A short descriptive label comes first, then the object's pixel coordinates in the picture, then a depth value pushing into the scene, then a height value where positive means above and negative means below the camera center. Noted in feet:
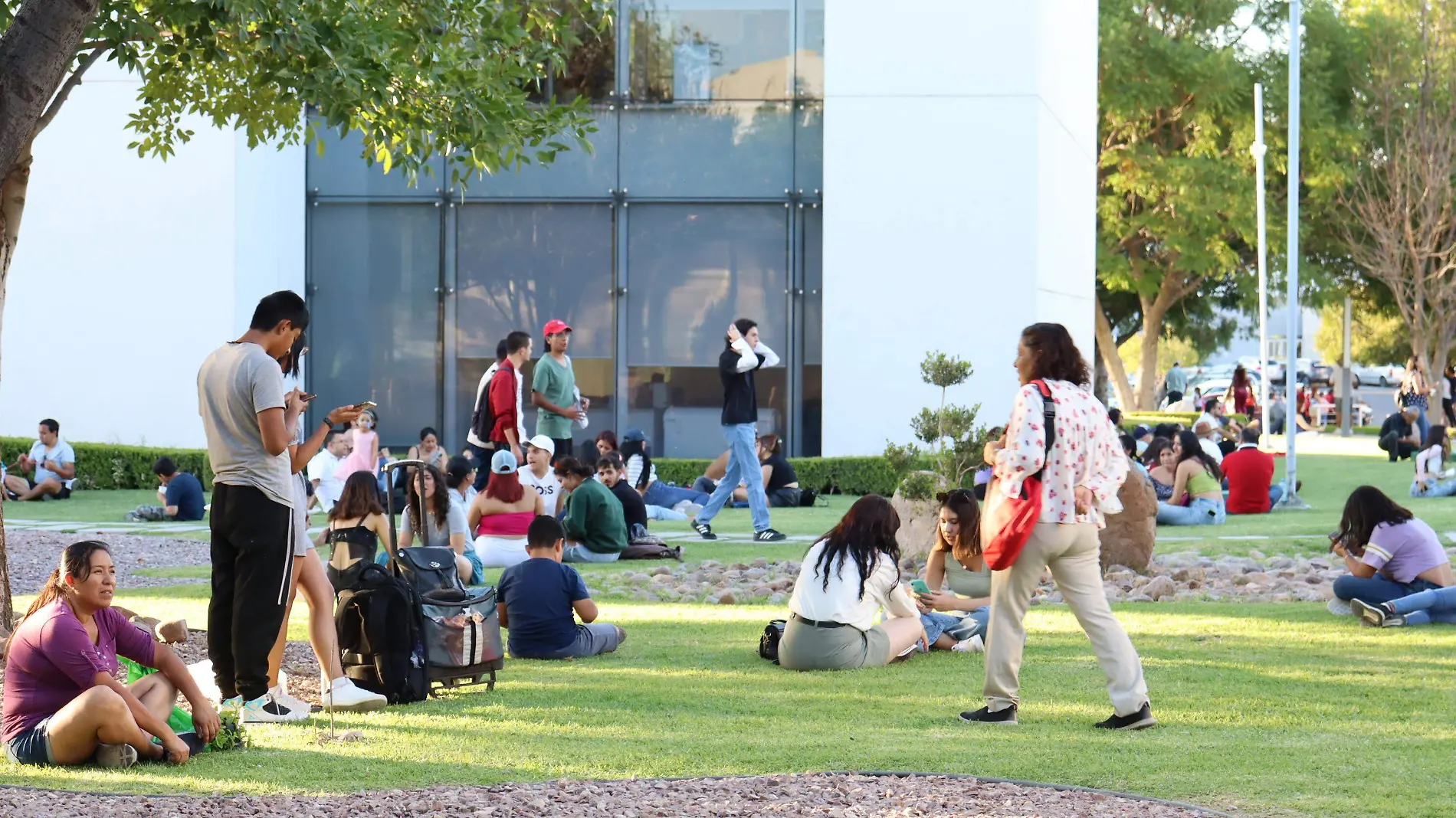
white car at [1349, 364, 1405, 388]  214.90 +5.00
